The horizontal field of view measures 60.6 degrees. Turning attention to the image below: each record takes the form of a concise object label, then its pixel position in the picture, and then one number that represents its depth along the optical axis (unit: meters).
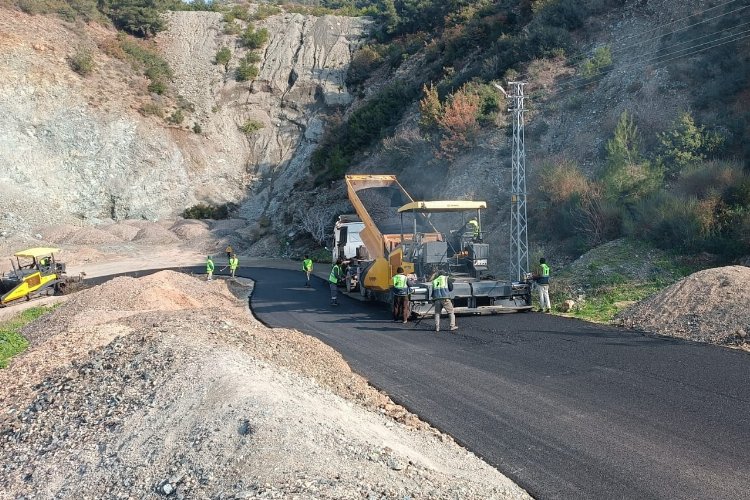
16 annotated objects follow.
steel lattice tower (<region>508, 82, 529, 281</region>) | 17.97
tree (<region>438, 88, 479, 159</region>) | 29.23
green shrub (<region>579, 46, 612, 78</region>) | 27.80
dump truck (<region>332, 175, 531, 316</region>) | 14.98
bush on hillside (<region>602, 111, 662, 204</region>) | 19.33
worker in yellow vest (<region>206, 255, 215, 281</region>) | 25.72
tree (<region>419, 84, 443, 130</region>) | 30.97
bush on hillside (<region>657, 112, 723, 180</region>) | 19.83
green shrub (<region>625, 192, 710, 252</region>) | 16.69
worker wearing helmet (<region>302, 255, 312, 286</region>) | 24.14
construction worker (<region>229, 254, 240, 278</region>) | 26.70
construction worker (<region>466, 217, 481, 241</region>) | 16.30
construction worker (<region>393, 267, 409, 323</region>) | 14.63
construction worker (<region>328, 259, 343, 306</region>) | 18.44
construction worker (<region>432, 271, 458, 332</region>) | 13.74
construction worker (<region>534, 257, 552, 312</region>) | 15.38
